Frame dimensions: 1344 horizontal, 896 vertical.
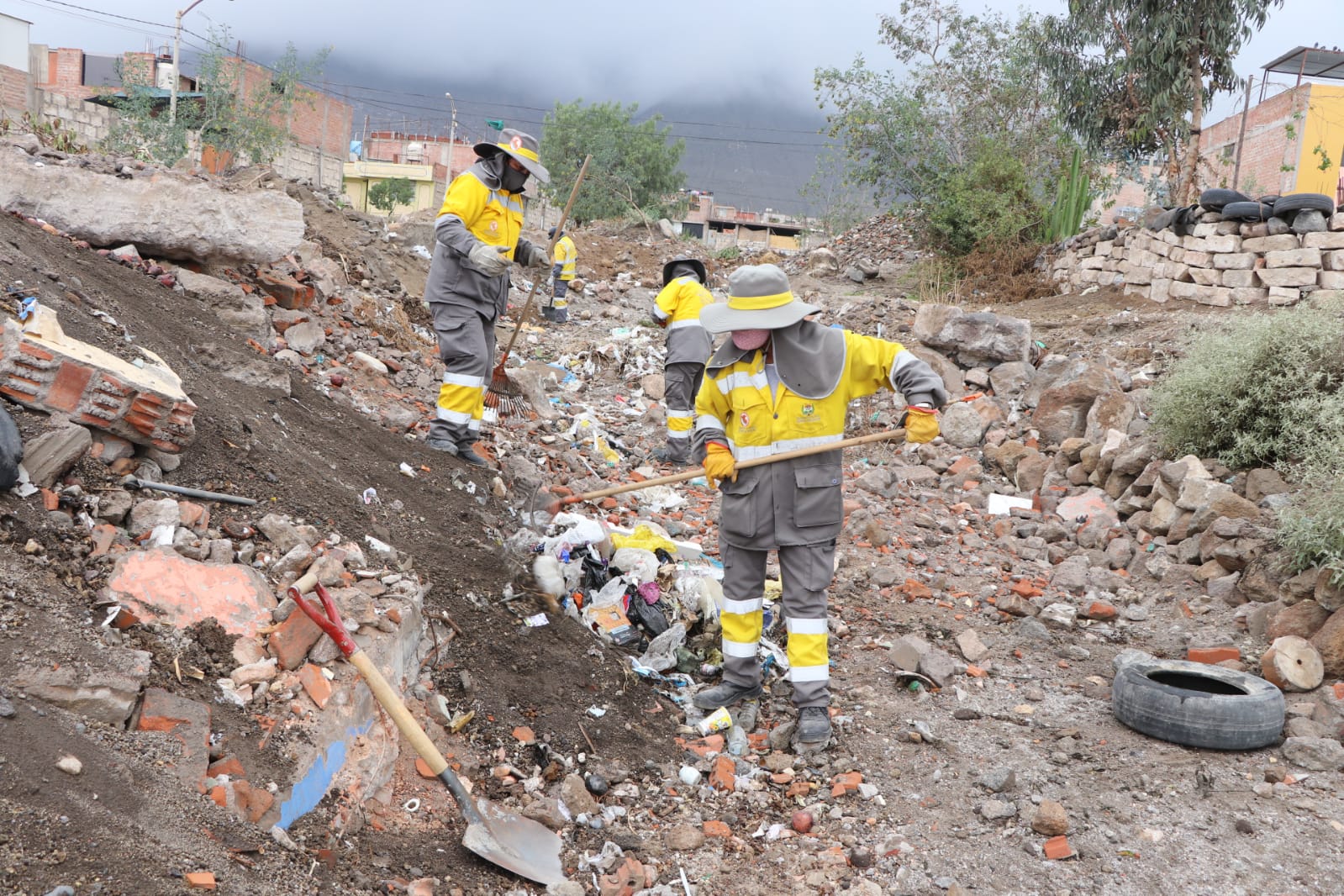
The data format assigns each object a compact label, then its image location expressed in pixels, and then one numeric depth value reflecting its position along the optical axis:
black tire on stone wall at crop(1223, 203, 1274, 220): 9.76
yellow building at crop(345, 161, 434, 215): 41.44
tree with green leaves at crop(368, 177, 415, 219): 36.25
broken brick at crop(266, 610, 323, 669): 2.84
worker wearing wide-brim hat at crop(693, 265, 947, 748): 3.65
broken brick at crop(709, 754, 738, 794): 3.38
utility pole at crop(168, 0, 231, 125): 16.77
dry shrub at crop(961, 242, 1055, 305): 12.92
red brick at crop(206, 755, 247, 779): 2.44
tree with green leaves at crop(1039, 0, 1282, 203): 14.65
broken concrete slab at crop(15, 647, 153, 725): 2.33
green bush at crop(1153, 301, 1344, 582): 5.68
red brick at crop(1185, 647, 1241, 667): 4.34
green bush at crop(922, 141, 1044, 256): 13.94
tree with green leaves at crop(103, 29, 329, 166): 14.24
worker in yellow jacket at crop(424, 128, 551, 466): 5.23
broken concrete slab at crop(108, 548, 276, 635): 2.81
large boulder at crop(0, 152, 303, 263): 6.16
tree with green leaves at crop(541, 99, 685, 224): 31.22
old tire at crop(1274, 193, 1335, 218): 9.46
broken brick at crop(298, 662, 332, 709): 2.78
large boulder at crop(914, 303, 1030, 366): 9.09
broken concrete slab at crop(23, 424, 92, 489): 3.01
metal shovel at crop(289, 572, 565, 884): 2.69
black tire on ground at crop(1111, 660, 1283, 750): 3.45
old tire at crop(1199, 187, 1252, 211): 9.95
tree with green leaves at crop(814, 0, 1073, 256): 16.30
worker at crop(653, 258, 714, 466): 7.11
